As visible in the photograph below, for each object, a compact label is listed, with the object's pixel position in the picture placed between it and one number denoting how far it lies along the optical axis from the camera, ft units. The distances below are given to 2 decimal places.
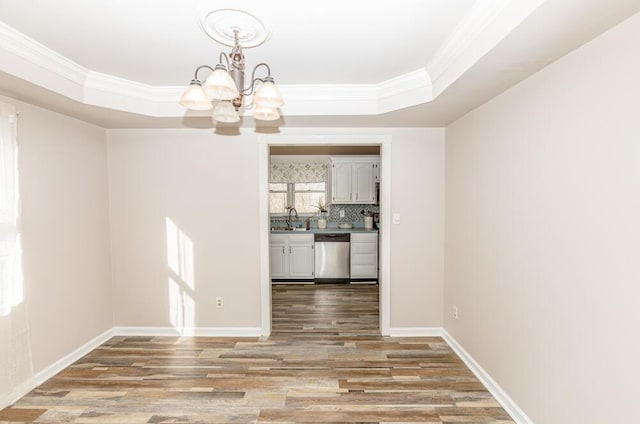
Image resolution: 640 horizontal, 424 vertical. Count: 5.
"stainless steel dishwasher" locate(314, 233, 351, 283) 19.98
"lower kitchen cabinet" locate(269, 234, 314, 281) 20.02
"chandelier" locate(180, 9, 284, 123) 5.29
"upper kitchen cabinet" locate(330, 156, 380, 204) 21.26
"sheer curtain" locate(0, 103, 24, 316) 7.99
